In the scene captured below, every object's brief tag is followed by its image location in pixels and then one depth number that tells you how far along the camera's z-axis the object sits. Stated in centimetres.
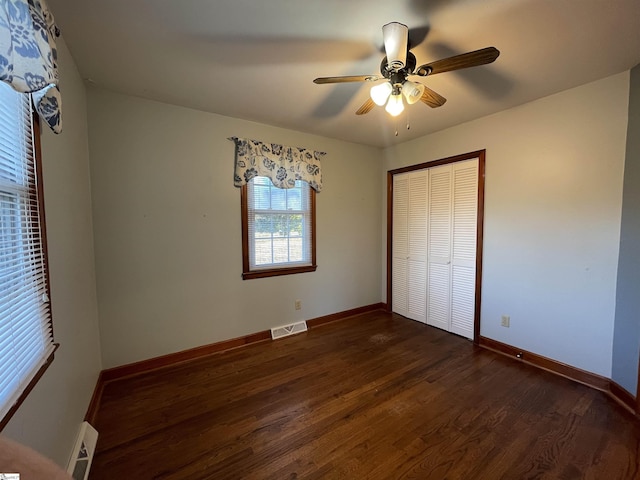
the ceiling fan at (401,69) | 141
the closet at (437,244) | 301
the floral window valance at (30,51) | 82
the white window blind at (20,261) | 95
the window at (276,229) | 296
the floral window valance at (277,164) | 281
